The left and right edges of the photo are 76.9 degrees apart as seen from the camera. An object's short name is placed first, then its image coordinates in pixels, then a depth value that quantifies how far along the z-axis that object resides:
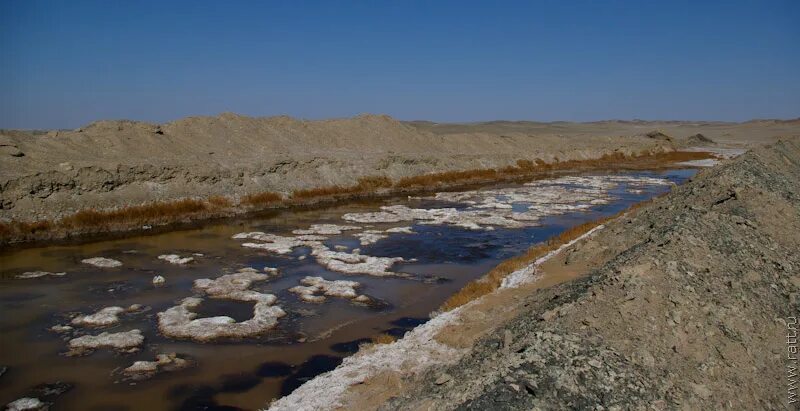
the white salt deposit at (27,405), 7.81
